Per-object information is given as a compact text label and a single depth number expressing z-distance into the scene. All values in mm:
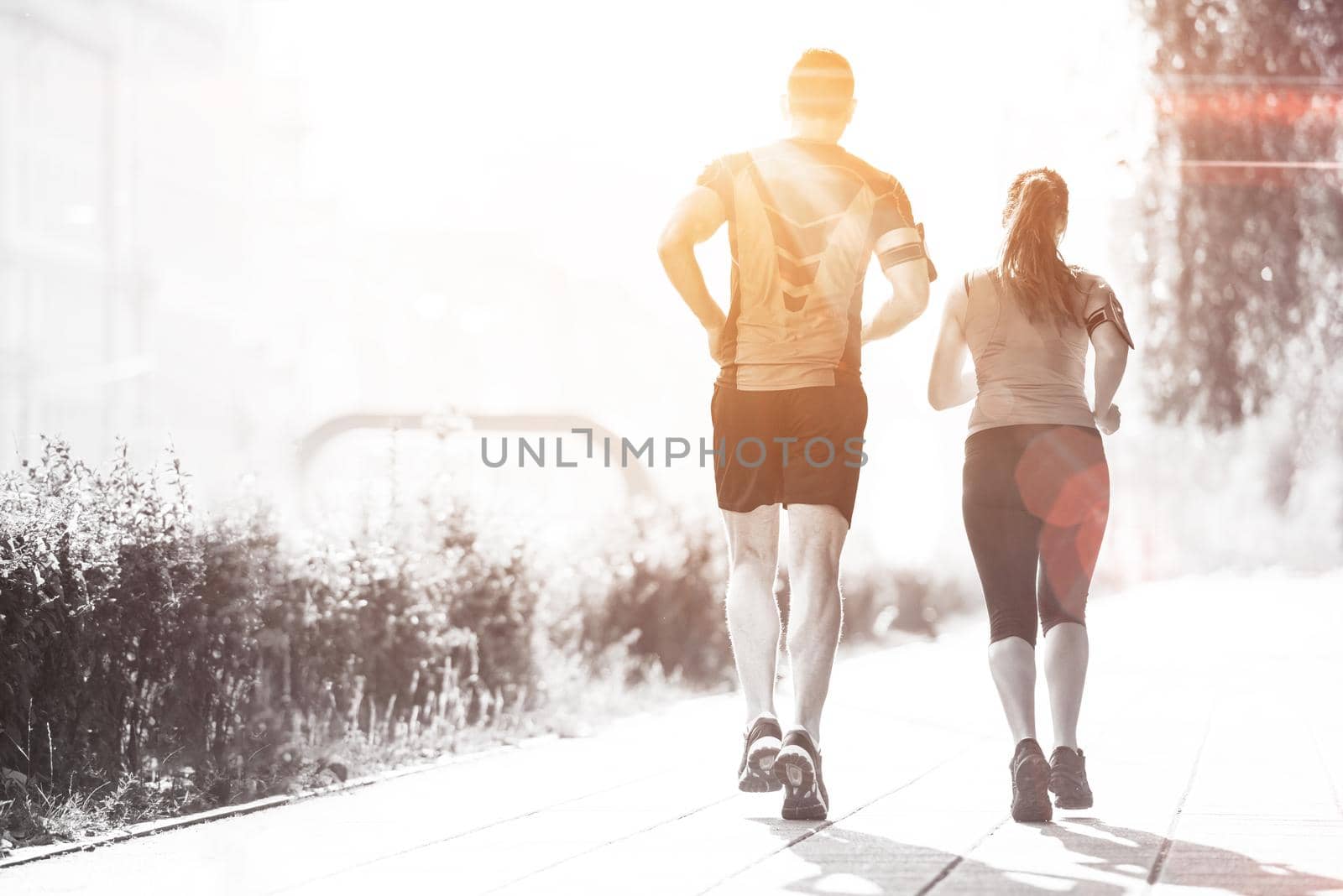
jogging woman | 10336
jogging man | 10102
